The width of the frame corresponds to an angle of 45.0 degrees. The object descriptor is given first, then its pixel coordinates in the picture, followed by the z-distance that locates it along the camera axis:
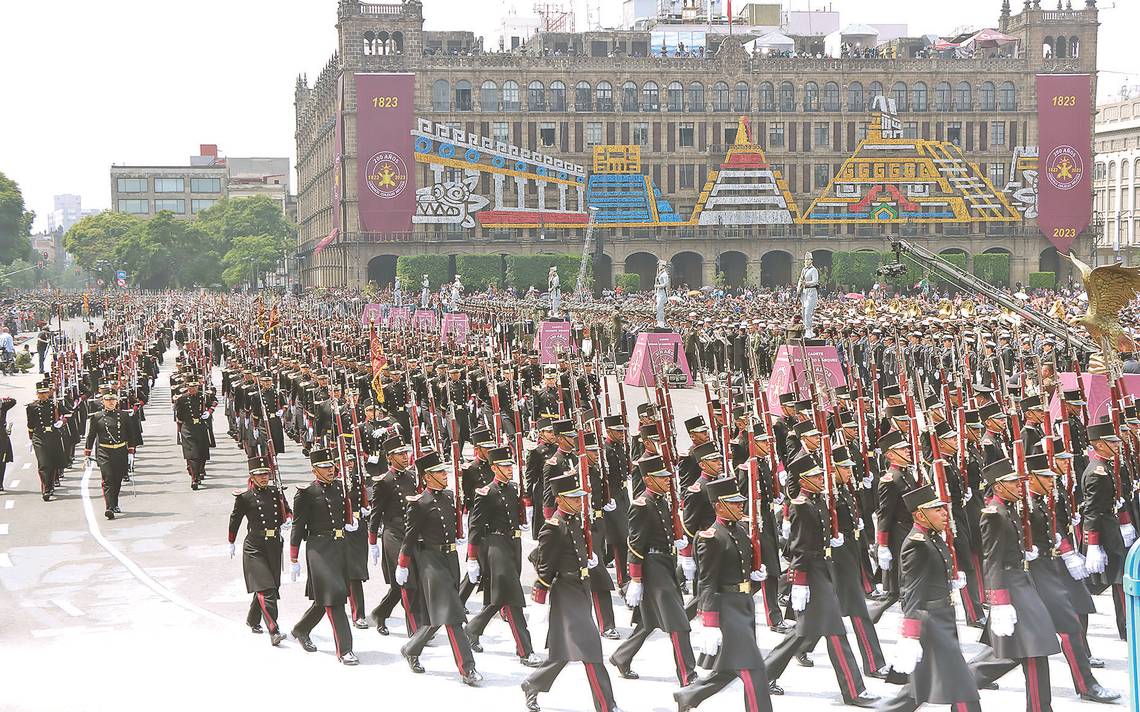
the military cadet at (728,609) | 8.23
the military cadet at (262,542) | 10.84
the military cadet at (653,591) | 9.13
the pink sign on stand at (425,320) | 42.61
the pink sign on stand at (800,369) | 25.70
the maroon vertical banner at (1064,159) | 77.69
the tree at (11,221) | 100.12
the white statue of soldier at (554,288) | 44.84
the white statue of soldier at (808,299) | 27.58
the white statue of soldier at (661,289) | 31.70
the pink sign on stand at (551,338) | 33.72
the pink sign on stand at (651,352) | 31.59
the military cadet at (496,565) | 9.83
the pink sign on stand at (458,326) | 38.28
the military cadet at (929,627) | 7.71
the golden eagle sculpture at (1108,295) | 19.94
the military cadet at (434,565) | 9.62
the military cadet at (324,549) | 10.16
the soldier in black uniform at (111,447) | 16.97
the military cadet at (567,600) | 8.65
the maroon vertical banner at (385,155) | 73.62
